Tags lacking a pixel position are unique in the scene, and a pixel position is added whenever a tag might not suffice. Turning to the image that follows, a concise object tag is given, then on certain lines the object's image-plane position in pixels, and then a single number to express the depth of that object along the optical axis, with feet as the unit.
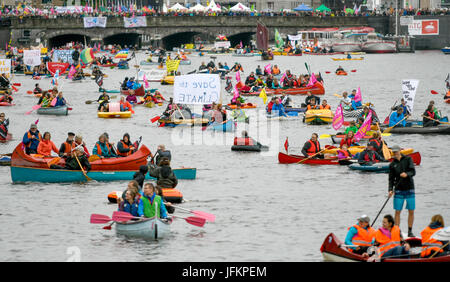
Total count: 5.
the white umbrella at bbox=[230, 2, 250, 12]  488.93
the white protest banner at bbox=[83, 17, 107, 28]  433.81
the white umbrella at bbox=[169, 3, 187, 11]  483.60
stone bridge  422.41
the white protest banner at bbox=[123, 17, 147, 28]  449.06
